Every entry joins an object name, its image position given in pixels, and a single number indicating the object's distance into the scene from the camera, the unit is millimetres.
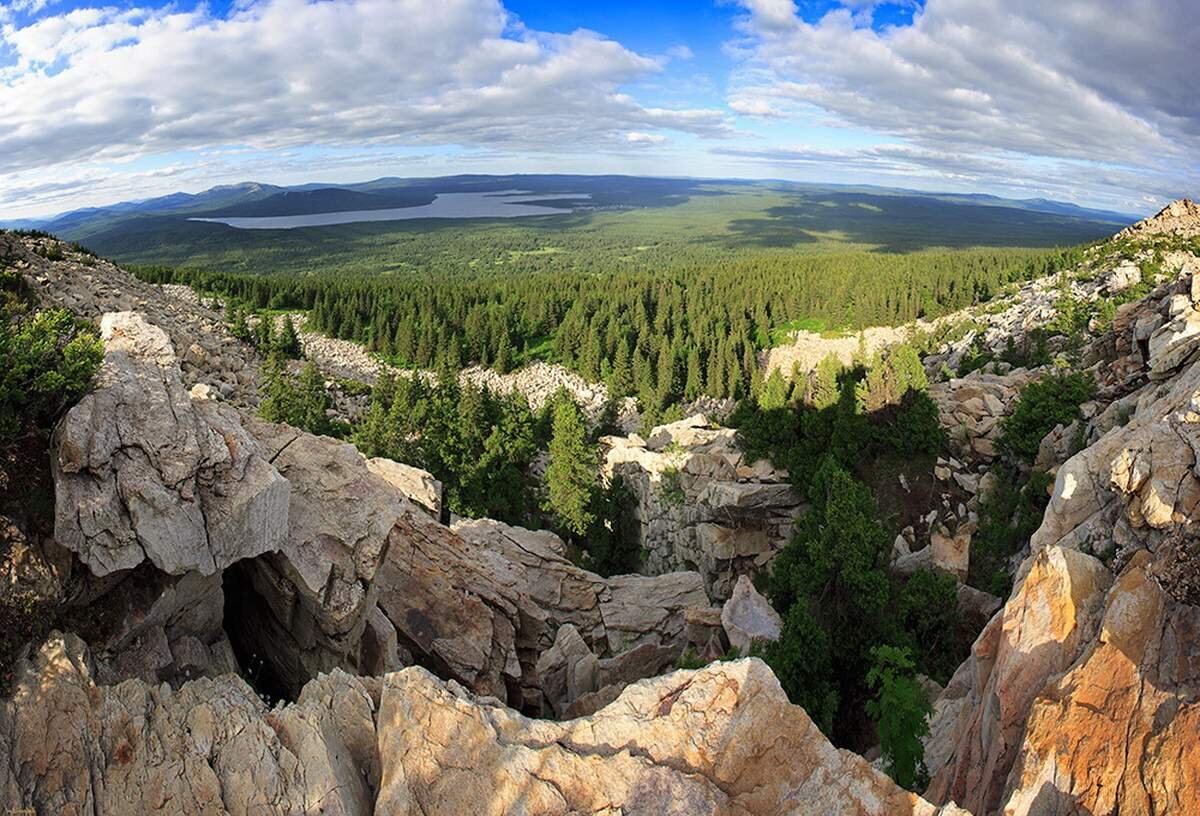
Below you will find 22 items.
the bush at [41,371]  12594
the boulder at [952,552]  28578
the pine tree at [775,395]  43812
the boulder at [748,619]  24675
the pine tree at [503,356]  100125
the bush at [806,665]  21656
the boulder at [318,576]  15875
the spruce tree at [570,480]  46156
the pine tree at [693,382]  90688
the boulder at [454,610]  20375
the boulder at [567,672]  23094
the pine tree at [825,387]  41656
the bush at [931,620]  23906
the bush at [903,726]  14846
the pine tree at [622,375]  90500
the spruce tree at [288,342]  85062
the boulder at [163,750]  9891
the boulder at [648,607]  28781
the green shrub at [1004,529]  27047
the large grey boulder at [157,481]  12492
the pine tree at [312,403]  52031
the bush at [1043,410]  32062
